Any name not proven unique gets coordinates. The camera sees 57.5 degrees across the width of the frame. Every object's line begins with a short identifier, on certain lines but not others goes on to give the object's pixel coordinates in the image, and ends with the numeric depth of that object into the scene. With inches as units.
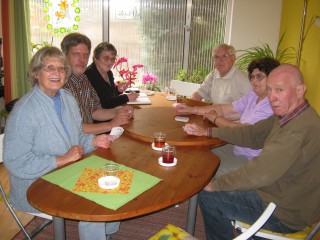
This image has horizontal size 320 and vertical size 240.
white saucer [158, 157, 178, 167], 58.8
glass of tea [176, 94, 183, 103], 113.0
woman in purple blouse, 78.6
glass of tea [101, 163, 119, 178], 52.9
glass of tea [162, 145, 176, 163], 59.4
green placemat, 45.4
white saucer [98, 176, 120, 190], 48.8
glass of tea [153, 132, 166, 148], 68.0
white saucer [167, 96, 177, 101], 122.4
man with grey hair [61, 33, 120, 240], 85.3
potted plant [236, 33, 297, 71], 155.4
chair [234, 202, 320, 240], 58.0
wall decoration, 187.2
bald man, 53.6
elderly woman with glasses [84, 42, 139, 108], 104.2
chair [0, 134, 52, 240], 59.5
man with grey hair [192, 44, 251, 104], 115.0
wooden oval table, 43.1
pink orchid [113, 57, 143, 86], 126.5
